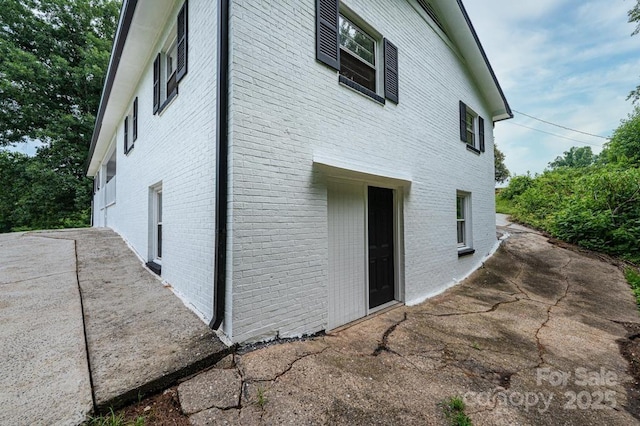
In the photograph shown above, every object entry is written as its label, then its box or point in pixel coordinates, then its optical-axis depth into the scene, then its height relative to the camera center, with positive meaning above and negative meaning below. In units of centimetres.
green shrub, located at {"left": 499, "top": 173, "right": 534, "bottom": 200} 1449 +179
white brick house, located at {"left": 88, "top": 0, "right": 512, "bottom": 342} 269 +95
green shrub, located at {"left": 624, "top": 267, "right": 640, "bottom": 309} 545 -151
